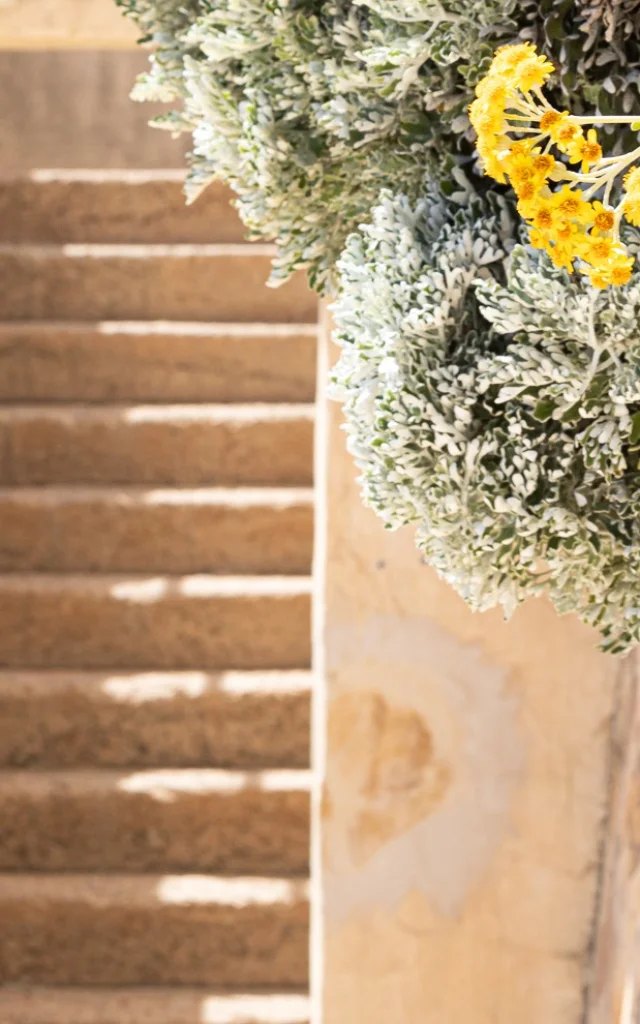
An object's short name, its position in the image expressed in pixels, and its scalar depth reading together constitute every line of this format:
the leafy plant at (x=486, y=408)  3.10
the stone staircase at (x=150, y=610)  6.17
